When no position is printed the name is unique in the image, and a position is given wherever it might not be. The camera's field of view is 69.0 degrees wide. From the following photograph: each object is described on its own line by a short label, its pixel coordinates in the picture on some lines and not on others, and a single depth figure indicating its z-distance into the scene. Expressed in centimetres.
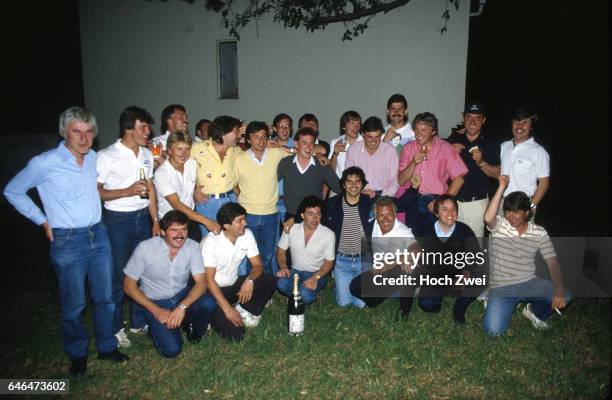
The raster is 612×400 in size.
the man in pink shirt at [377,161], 545
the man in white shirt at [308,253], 520
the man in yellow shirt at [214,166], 509
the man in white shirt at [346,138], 611
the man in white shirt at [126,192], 414
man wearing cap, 540
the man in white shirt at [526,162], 515
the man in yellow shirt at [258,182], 535
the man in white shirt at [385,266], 513
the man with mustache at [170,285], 417
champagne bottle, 458
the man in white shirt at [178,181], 457
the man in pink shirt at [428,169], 528
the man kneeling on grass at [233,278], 454
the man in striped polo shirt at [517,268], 459
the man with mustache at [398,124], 579
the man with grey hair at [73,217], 355
